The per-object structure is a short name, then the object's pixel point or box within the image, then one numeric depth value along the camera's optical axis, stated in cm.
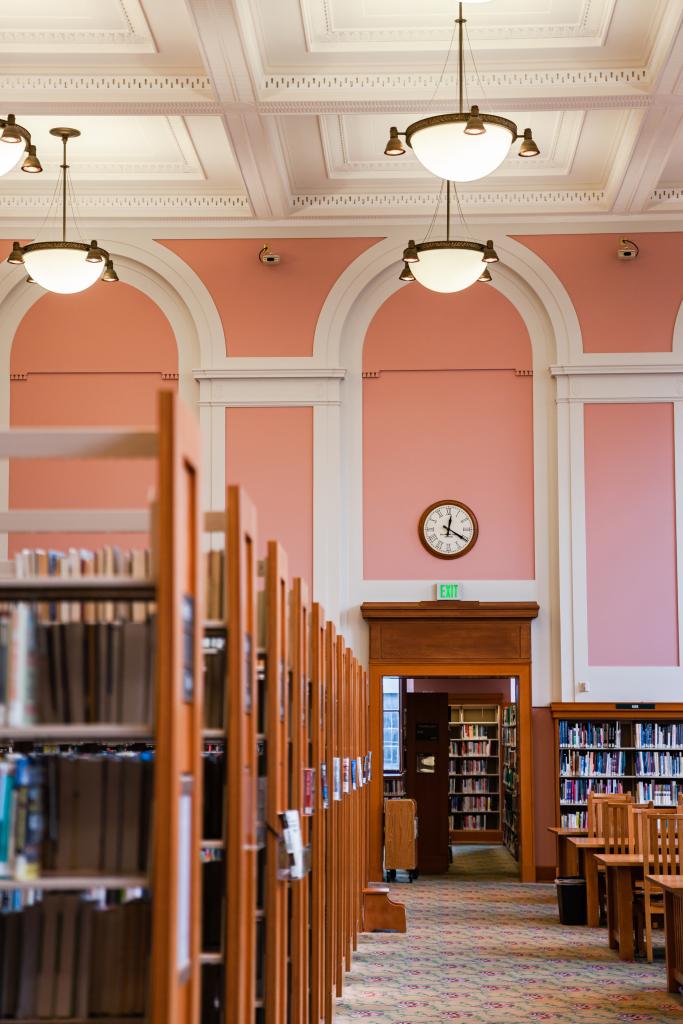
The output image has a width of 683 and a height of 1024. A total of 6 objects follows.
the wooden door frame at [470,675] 1323
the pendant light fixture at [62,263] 1155
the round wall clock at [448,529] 1377
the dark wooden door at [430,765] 1432
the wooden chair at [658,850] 838
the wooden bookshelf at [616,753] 1310
